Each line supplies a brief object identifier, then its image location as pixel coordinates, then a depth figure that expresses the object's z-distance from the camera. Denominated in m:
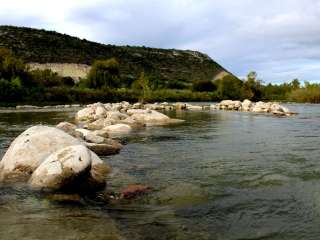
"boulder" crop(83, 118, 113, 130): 15.42
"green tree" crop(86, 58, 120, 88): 65.32
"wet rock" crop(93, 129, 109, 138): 11.87
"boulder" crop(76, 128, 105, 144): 9.84
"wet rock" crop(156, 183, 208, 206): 5.36
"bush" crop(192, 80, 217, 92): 74.85
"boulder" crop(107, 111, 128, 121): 17.76
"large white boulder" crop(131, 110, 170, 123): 18.83
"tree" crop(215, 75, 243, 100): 67.42
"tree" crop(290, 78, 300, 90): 84.94
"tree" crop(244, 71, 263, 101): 69.60
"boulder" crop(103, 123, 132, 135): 14.04
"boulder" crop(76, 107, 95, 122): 19.82
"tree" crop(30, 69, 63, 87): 58.11
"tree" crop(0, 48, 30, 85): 53.31
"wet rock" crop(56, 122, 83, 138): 10.02
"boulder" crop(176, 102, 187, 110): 33.98
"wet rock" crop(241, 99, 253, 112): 30.98
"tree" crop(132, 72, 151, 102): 55.88
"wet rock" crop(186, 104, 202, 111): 33.26
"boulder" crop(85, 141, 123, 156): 9.09
